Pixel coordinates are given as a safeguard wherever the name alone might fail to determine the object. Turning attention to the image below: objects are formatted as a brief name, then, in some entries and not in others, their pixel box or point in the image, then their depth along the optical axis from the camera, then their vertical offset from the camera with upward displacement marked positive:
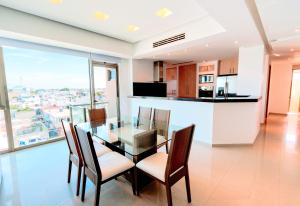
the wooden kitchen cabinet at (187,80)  6.62 +0.33
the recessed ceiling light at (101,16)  2.82 +1.40
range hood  5.72 +0.65
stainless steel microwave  6.02 +0.38
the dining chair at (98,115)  3.14 -0.59
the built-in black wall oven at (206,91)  6.07 -0.14
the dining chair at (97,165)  1.44 -0.85
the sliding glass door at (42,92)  3.07 -0.09
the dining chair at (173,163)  1.42 -0.84
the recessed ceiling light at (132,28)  3.42 +1.40
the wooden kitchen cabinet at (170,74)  7.38 +0.67
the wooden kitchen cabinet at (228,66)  5.61 +0.80
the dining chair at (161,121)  2.40 -0.63
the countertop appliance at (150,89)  5.11 -0.04
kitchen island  3.15 -0.69
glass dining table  1.91 -0.71
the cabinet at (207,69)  6.01 +0.76
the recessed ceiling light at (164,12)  2.72 +1.40
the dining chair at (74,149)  1.71 -0.78
